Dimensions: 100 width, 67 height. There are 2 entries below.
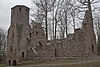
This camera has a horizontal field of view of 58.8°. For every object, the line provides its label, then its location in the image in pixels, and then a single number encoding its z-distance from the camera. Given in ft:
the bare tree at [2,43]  86.05
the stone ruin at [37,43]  46.86
